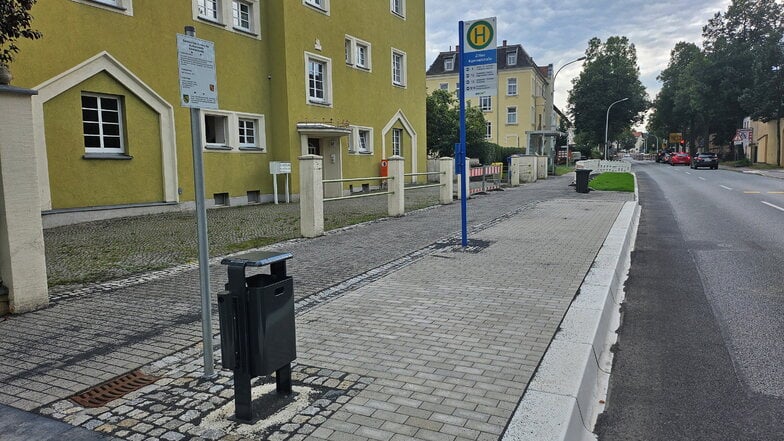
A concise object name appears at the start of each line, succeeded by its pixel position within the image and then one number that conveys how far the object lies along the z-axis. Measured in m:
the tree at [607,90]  66.88
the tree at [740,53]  46.56
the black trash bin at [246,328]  3.24
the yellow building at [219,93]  13.05
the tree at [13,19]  6.09
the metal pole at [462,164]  9.19
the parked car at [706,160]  48.34
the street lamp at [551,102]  33.72
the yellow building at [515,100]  60.69
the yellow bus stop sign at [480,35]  9.02
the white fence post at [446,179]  17.92
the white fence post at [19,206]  5.47
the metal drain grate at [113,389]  3.60
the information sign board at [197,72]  3.65
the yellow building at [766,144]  47.75
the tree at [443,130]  36.81
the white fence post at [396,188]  14.22
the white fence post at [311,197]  10.97
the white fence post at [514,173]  27.92
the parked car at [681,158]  64.50
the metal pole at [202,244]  3.77
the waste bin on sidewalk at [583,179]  21.48
